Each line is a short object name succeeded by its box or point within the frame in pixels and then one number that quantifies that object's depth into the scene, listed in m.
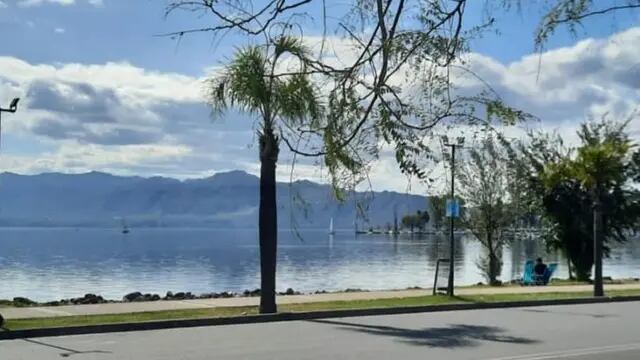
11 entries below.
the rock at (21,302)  21.66
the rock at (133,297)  26.26
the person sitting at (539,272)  34.55
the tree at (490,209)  40.56
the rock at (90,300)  23.39
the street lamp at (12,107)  17.11
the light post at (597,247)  25.63
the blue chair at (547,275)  34.62
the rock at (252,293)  28.07
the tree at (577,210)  40.59
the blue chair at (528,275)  35.03
